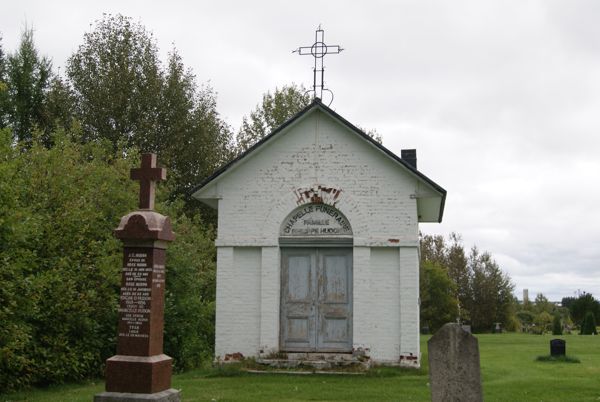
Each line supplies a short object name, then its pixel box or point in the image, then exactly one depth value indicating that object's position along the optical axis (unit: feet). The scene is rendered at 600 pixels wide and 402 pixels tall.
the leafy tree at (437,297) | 143.23
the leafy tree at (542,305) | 201.57
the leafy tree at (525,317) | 191.23
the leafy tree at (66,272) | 38.50
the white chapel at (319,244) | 48.16
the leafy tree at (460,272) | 171.32
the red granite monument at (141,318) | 31.09
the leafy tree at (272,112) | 125.29
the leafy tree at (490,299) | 168.96
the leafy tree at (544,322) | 163.17
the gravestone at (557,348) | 63.00
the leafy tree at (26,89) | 95.14
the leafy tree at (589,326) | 135.74
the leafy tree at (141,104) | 92.22
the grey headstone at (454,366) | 27.86
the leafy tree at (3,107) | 92.99
